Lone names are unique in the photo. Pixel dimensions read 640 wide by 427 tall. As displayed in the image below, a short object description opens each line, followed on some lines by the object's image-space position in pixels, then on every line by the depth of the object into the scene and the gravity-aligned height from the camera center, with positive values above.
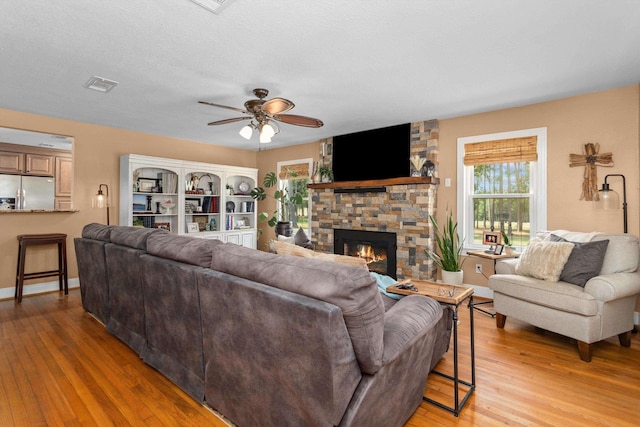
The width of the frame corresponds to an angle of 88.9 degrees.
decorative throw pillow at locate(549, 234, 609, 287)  2.82 -0.44
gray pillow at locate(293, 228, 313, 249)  4.66 -0.41
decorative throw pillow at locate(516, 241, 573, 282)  2.92 -0.44
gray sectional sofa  1.28 -0.59
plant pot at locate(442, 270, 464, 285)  4.09 -0.81
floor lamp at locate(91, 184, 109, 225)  4.62 +0.17
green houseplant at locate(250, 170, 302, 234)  6.32 +0.24
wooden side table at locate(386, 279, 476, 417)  1.89 -0.54
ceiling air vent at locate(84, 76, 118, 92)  3.14 +1.27
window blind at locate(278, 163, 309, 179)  6.27 +0.79
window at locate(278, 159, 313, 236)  6.28 +0.56
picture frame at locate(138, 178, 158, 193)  5.32 +0.44
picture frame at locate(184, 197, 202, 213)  5.91 +0.13
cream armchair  2.56 -0.64
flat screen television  4.87 +0.92
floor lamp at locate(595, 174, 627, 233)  3.28 +0.14
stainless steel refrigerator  5.31 +0.33
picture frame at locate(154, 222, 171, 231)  5.50 -0.24
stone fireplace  4.57 +0.03
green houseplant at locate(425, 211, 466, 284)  4.12 -0.48
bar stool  4.05 -0.59
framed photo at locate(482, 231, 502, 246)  3.90 -0.32
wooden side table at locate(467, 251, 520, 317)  3.54 -0.48
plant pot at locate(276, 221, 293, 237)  6.08 -0.32
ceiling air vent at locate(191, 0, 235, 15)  1.94 +1.25
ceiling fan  3.26 +0.95
